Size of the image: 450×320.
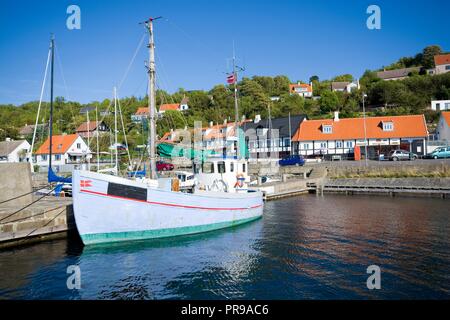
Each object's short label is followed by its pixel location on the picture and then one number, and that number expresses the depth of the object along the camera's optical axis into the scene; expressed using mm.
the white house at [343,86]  99812
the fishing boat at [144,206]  14945
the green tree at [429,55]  95825
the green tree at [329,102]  78812
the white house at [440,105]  66812
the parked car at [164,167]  46625
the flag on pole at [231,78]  23500
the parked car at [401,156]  40594
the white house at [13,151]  62281
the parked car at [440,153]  39041
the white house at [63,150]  59531
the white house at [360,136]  46594
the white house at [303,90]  109500
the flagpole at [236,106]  22089
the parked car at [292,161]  44406
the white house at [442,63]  87000
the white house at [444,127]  49103
